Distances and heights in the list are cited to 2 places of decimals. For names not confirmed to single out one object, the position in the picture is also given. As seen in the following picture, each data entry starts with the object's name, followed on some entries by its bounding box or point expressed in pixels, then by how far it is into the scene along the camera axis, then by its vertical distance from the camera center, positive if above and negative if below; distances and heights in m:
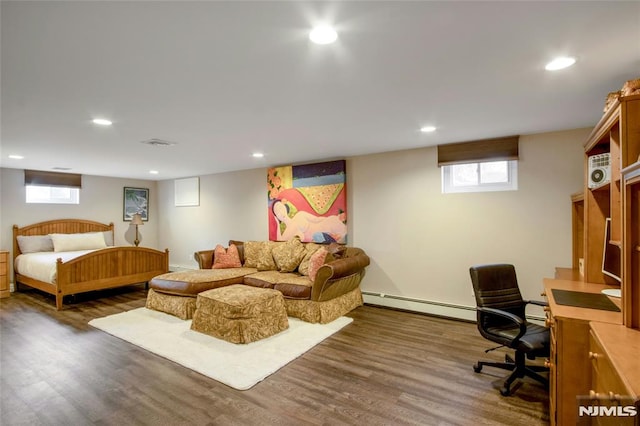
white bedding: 4.83 -0.81
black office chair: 2.26 -0.96
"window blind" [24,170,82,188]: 5.89 +0.76
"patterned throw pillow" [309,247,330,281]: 4.14 -0.67
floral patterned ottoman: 3.33 -1.15
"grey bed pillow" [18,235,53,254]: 5.76 -0.53
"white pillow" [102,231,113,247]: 6.91 -0.52
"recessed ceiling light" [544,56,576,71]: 1.85 +0.92
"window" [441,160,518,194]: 3.77 +0.45
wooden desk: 1.70 -0.85
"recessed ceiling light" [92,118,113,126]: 2.94 +0.93
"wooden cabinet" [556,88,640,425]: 1.32 -0.61
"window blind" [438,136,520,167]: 3.65 +0.76
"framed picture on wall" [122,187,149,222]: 7.33 +0.30
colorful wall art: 4.91 +0.19
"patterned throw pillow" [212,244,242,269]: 5.28 -0.77
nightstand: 5.32 -1.00
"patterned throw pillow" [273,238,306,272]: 4.88 -0.67
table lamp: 7.09 -0.12
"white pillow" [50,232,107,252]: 5.91 -0.52
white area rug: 2.74 -1.42
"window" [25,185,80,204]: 6.05 +0.45
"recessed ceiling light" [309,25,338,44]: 1.53 +0.93
